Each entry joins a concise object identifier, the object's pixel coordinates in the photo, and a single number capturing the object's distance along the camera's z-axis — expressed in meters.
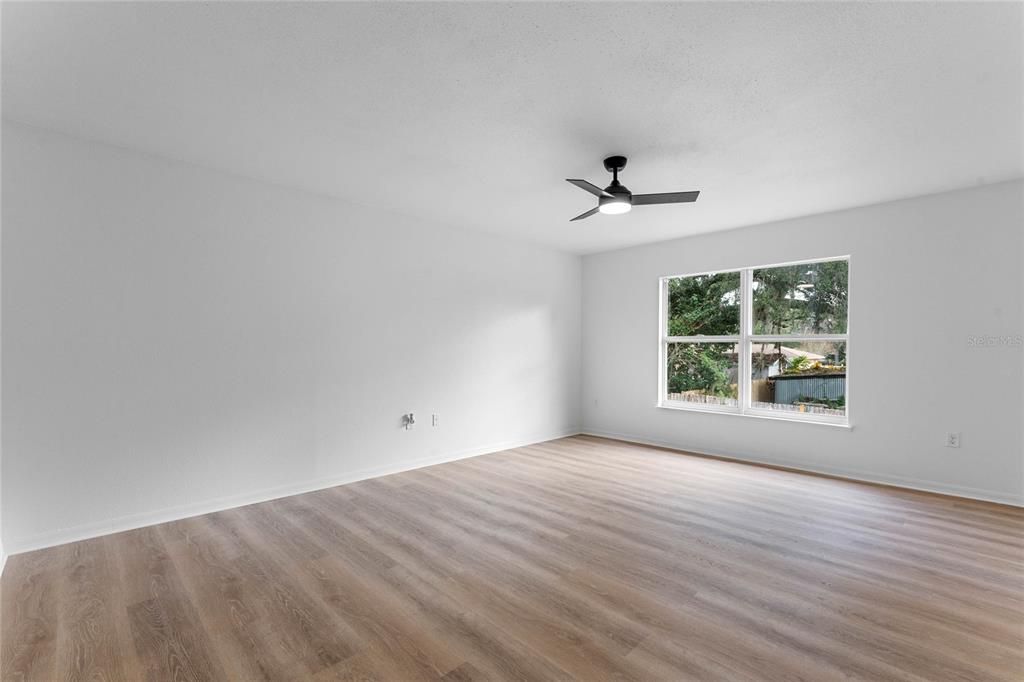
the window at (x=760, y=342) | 4.70
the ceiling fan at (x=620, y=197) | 3.16
